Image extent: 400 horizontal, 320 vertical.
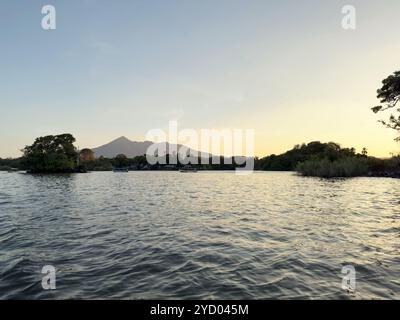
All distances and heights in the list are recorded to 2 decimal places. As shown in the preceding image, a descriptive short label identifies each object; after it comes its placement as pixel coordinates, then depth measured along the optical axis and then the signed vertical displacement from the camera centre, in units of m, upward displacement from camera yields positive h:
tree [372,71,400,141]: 56.93 +14.62
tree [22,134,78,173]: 155.75 +6.55
